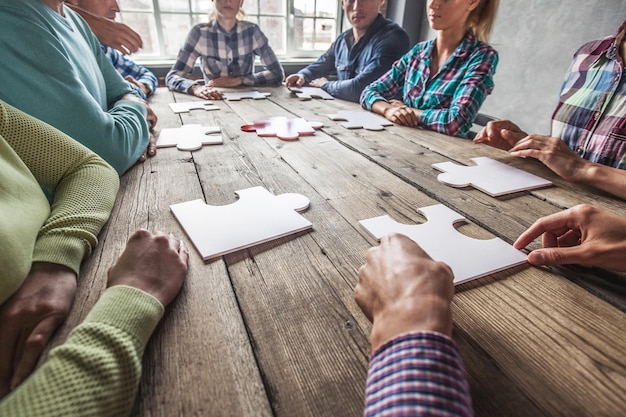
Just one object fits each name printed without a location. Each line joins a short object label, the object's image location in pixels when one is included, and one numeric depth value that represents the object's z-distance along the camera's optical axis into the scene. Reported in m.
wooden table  0.38
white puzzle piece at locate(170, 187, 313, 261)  0.64
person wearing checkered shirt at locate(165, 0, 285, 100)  2.53
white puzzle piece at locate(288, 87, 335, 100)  2.12
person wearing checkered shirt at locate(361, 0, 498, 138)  1.47
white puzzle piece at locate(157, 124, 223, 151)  1.20
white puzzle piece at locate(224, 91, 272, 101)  2.03
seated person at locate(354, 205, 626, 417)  0.36
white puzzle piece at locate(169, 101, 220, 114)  1.74
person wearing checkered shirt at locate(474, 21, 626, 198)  1.03
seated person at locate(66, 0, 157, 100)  1.95
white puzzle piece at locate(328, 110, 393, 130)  1.52
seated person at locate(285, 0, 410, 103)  2.22
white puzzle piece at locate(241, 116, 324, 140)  1.34
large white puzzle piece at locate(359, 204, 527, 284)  0.60
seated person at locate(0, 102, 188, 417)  0.35
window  3.30
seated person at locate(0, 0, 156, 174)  0.78
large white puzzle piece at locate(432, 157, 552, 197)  0.93
